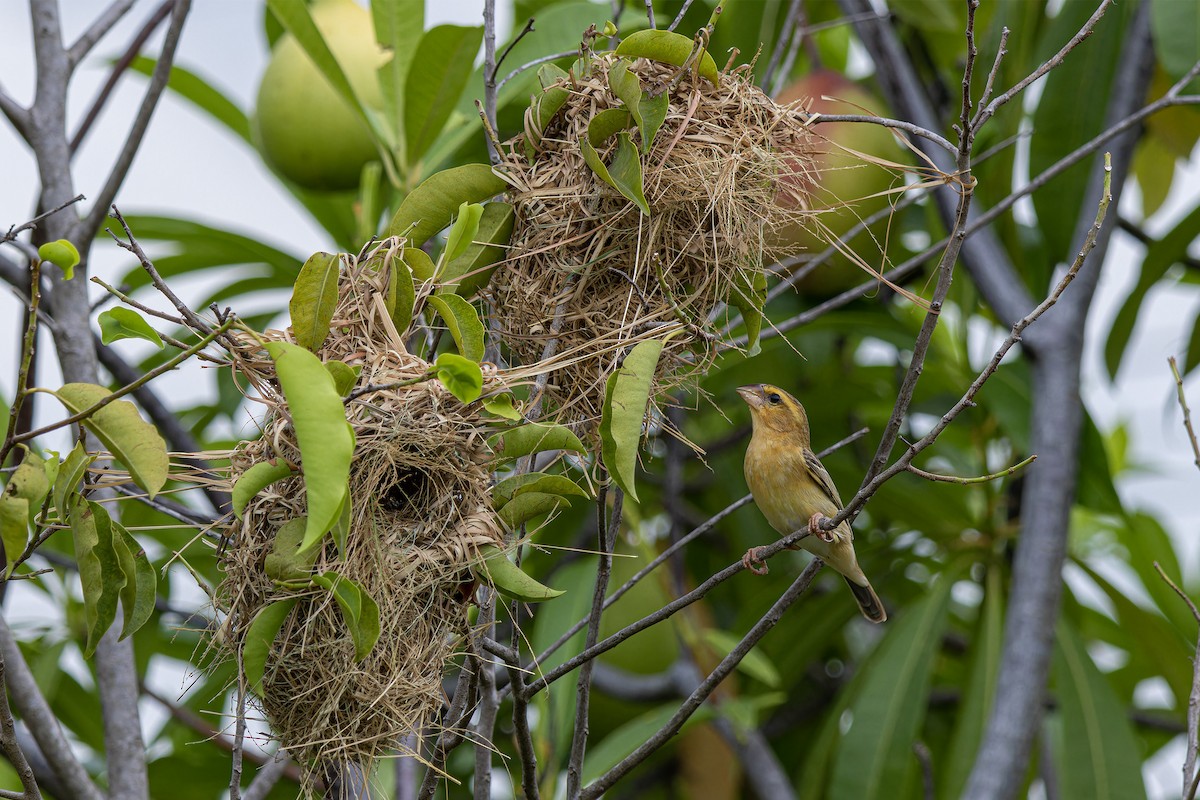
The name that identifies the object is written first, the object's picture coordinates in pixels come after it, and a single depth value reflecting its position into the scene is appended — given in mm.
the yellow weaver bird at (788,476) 6520
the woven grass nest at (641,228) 4672
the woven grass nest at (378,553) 4062
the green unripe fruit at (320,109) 8172
